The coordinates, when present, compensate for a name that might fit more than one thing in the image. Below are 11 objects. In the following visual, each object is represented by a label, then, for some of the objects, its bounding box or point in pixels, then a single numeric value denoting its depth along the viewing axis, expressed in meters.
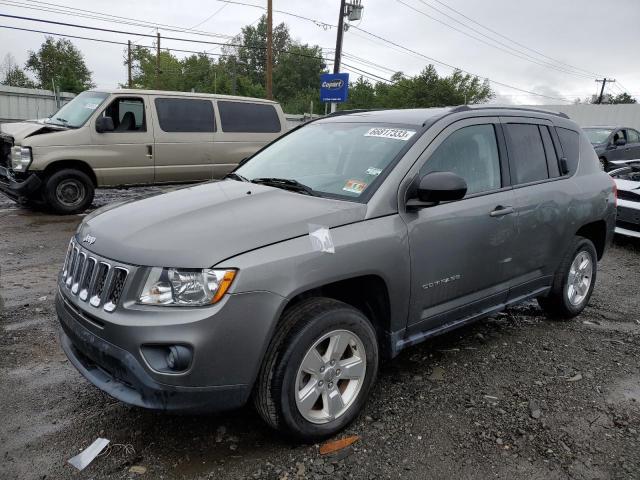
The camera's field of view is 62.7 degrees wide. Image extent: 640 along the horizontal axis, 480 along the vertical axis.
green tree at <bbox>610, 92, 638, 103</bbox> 77.06
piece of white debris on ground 2.56
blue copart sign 20.16
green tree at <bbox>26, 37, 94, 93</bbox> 56.09
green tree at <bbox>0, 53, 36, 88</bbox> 57.34
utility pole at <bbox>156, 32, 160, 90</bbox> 44.47
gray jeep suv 2.34
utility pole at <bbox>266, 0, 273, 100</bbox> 22.72
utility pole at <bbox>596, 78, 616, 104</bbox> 63.74
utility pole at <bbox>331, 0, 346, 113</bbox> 24.48
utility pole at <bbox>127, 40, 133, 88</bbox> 48.00
